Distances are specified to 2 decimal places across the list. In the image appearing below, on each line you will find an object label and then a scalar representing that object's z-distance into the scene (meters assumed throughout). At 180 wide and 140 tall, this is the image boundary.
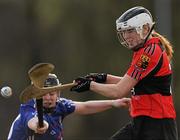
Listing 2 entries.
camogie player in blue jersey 21.09
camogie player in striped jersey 18.98
